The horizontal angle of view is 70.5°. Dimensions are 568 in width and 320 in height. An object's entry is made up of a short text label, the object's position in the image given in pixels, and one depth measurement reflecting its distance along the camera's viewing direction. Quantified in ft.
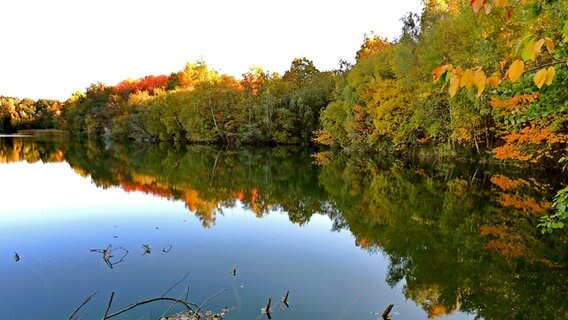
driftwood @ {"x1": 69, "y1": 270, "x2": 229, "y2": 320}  19.82
